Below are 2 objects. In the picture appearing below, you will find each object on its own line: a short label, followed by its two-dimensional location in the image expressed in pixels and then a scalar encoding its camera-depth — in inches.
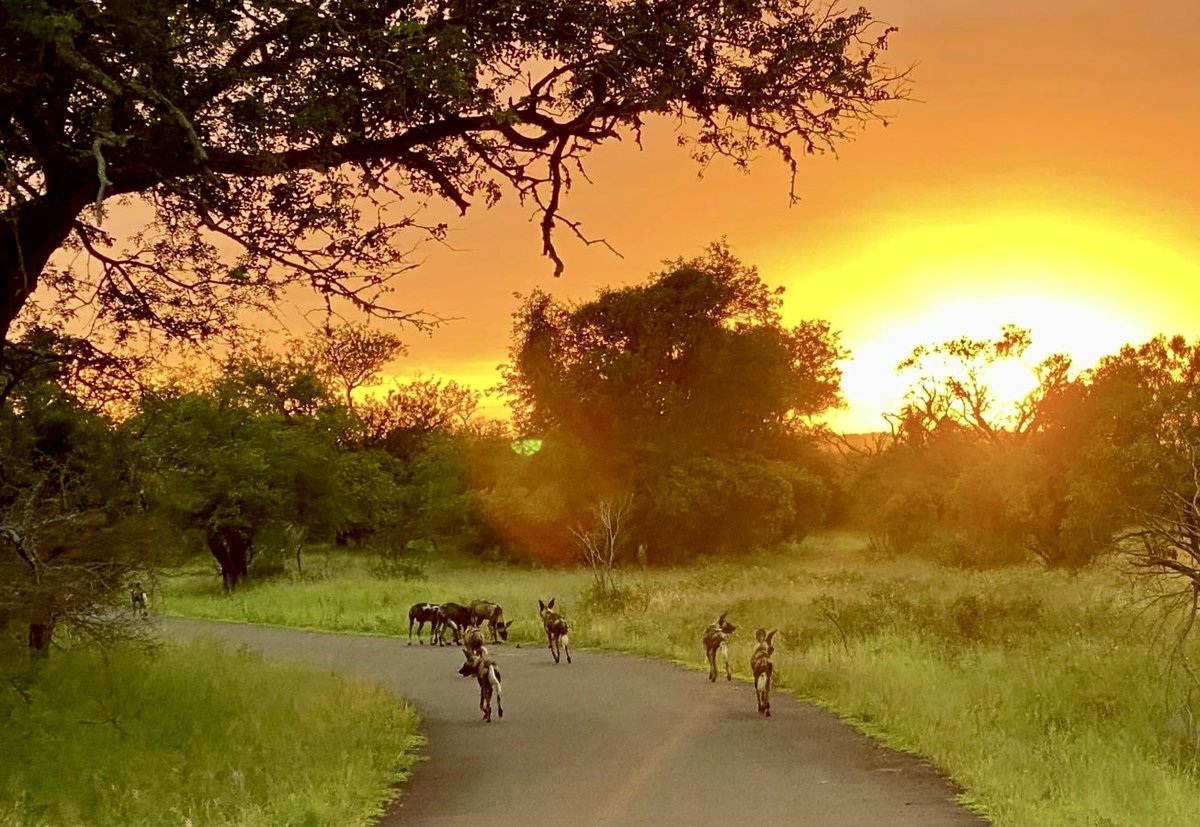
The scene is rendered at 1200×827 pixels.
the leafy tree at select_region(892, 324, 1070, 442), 2116.6
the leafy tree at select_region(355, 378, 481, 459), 3009.4
